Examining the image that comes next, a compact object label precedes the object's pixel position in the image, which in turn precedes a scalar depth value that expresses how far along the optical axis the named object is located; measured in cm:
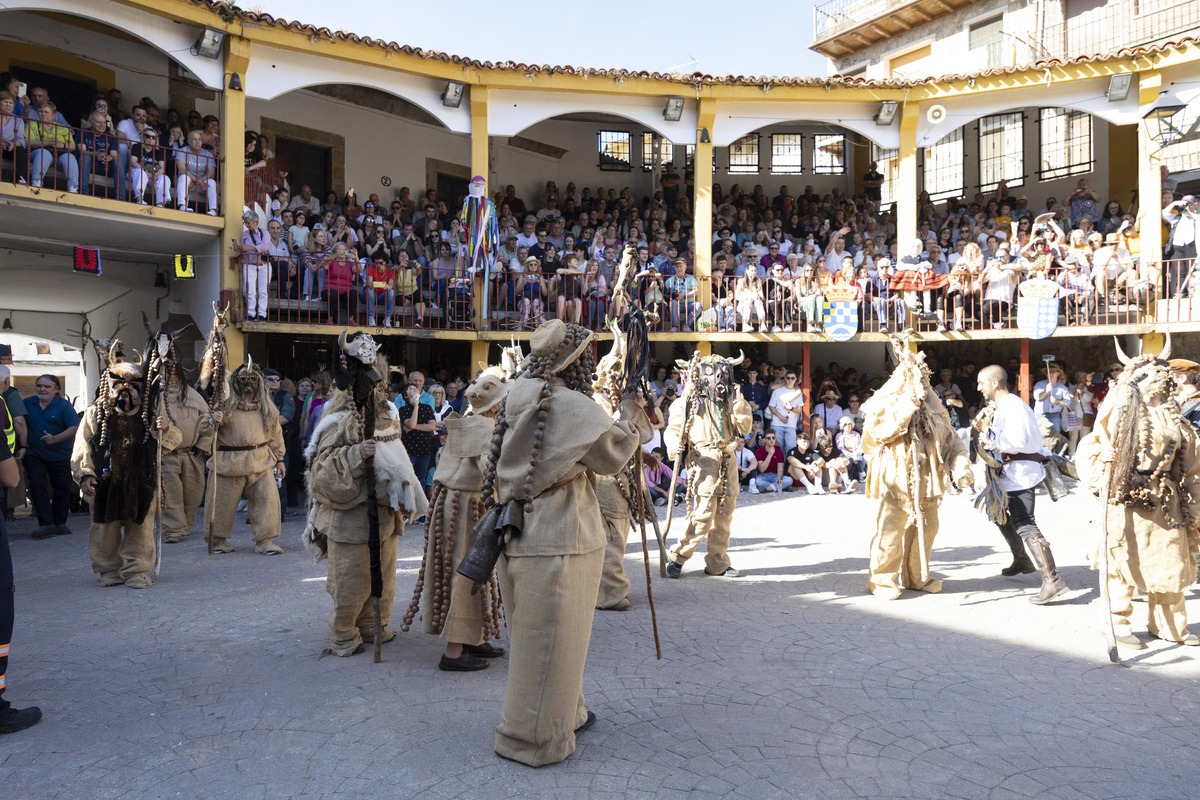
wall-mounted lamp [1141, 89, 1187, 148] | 1417
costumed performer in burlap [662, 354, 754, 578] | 717
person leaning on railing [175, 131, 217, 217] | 1173
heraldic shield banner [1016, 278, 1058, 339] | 1327
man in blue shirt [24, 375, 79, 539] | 944
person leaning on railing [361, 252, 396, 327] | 1291
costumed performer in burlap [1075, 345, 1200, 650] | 512
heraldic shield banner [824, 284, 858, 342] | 1405
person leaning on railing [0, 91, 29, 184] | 1012
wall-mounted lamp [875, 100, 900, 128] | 1549
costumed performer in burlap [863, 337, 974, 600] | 637
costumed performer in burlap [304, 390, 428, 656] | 498
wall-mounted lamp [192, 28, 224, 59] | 1184
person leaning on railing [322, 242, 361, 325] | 1273
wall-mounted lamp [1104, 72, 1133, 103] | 1450
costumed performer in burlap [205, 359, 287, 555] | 816
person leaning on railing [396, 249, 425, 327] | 1344
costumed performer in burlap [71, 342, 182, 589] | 666
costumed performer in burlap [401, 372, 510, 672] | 475
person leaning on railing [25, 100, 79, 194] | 1039
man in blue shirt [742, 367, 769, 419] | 1423
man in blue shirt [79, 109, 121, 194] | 1092
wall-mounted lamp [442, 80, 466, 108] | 1405
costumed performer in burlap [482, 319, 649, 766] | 352
